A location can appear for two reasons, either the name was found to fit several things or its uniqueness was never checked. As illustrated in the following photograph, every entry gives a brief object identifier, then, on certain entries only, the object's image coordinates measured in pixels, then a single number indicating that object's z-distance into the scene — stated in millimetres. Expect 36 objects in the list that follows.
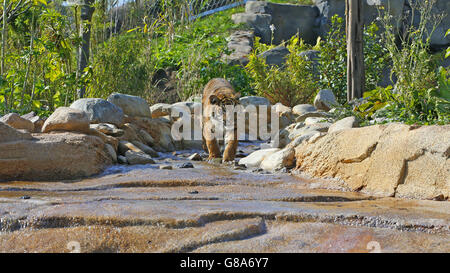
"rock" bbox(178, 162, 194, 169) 12661
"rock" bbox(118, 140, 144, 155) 14127
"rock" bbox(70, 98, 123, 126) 15344
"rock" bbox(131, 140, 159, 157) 15352
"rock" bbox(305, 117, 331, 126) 16219
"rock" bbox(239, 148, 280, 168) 13502
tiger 14016
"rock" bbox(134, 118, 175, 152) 17203
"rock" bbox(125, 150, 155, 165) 13289
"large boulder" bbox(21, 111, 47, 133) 13789
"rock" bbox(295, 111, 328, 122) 18014
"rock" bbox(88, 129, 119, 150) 13195
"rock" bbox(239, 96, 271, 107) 20656
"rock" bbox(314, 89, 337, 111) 20219
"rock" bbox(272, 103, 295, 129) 20109
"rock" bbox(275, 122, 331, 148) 14494
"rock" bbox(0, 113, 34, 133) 12891
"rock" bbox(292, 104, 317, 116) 20687
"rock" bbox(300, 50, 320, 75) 24566
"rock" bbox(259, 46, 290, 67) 27984
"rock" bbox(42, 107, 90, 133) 12750
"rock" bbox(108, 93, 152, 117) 17031
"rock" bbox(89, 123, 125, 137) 14716
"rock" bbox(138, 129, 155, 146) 16750
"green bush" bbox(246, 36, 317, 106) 23484
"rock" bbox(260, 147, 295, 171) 12484
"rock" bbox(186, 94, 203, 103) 21772
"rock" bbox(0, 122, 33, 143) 11195
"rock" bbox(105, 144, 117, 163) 13073
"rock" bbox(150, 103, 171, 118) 18984
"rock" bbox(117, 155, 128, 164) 13352
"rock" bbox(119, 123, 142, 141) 15617
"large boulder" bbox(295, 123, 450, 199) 8820
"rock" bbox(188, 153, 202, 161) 14594
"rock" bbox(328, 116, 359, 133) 12945
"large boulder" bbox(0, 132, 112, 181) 10969
